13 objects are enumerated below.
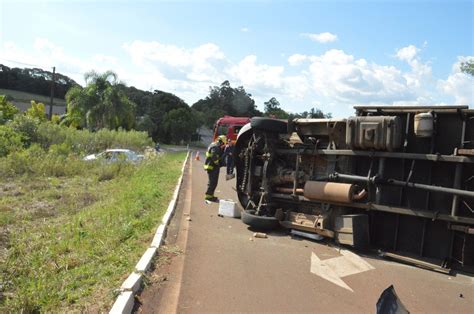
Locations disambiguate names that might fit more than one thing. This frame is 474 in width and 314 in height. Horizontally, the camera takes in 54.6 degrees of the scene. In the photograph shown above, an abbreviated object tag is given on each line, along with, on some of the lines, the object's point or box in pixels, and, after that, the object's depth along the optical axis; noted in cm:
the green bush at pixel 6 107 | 4474
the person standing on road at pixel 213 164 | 1281
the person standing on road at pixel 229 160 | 1894
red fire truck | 2989
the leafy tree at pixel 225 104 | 8199
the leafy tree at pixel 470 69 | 3297
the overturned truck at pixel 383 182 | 685
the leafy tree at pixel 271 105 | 7834
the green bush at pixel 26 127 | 2284
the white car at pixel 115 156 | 2148
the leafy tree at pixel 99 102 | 4175
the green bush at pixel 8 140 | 1998
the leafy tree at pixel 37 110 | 5218
